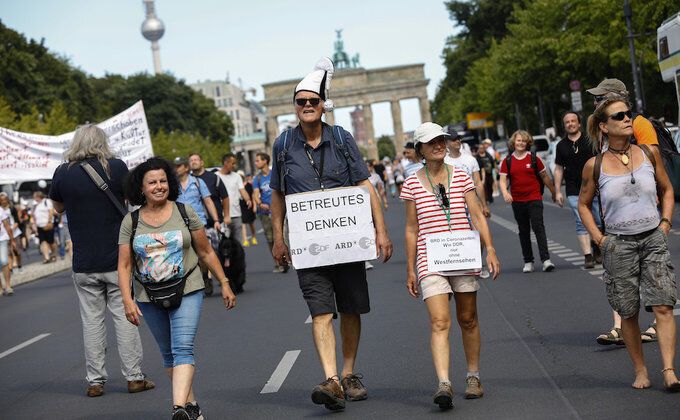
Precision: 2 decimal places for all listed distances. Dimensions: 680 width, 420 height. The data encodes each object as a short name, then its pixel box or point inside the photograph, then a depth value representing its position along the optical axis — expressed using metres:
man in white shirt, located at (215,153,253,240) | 18.45
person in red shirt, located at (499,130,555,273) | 14.71
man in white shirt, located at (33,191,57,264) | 31.06
